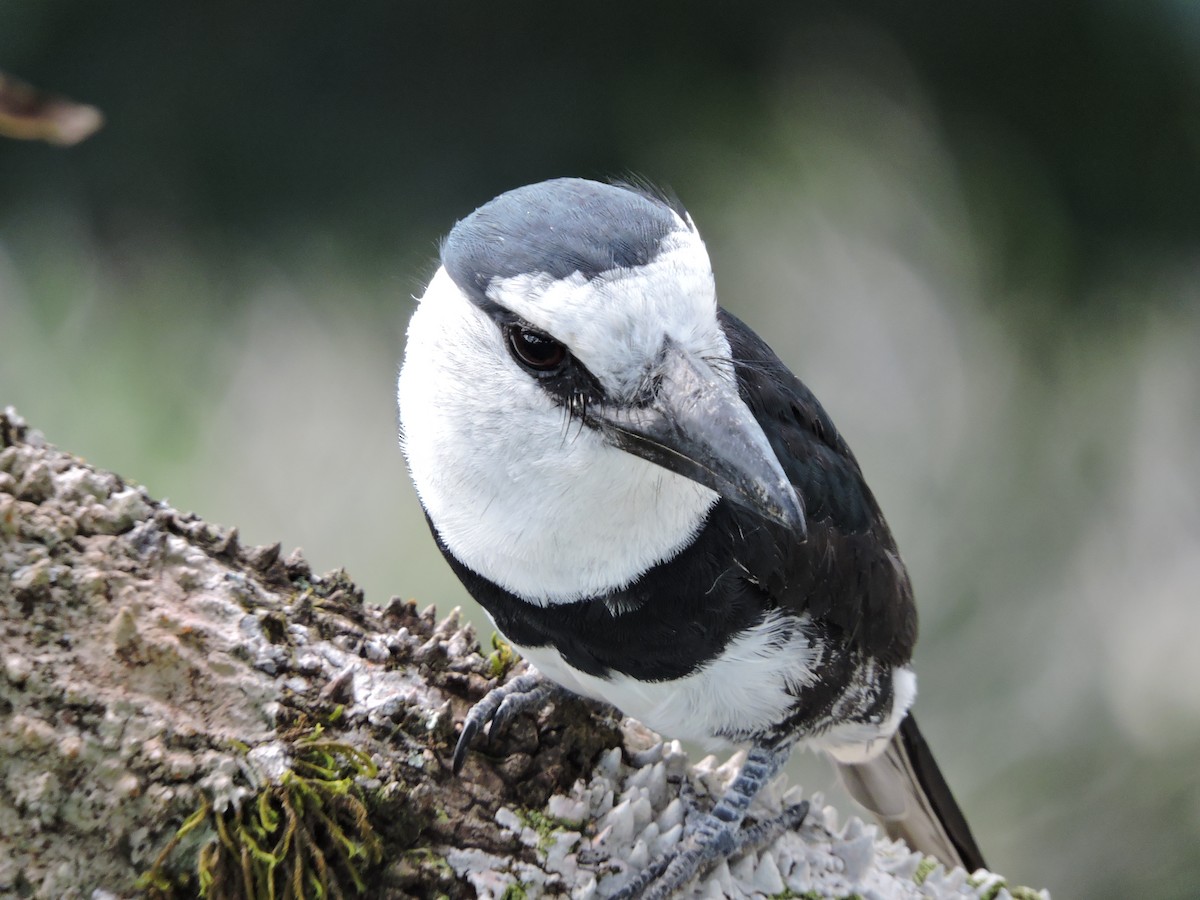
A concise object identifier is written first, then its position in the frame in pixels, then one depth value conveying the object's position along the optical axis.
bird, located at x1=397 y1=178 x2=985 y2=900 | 3.09
